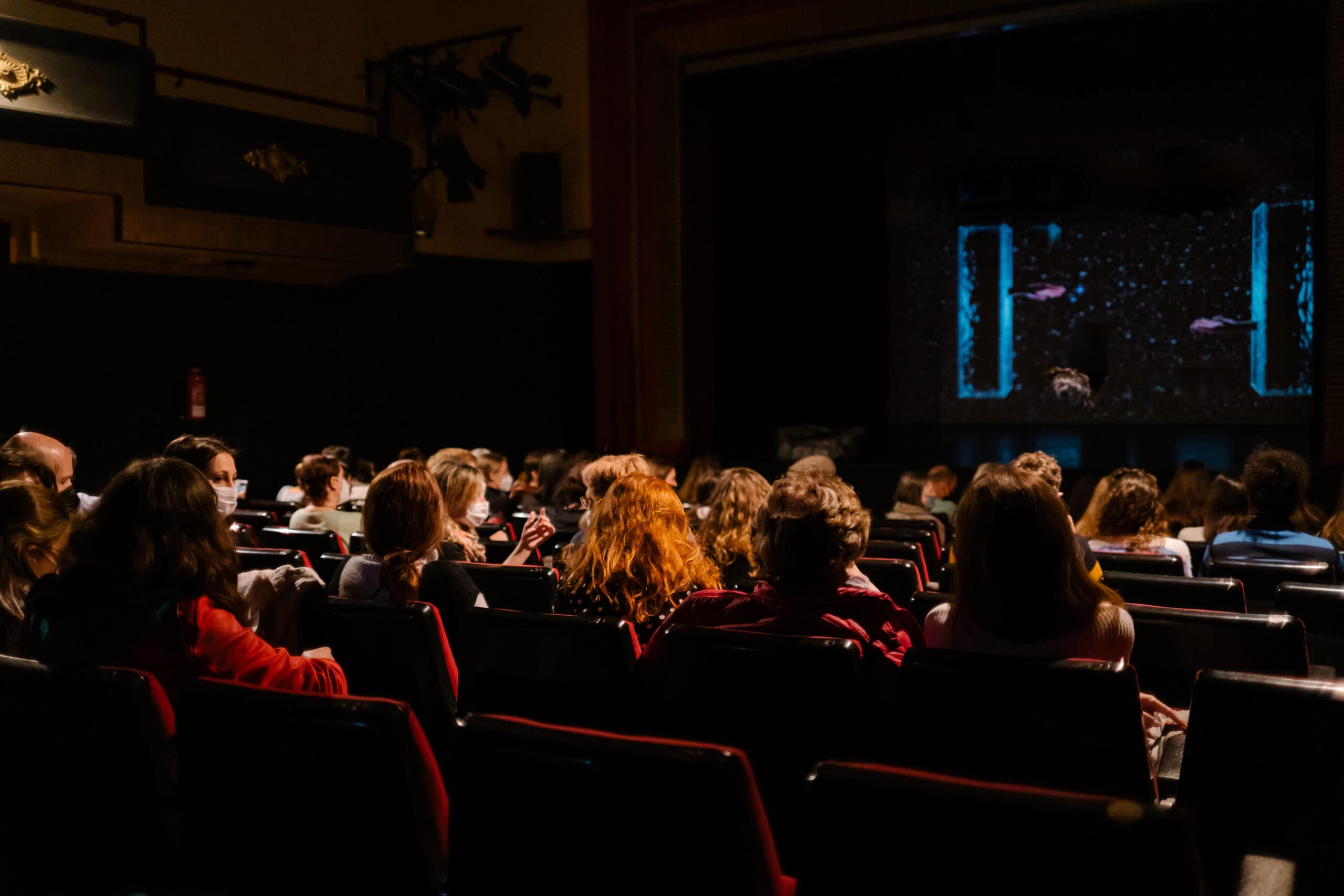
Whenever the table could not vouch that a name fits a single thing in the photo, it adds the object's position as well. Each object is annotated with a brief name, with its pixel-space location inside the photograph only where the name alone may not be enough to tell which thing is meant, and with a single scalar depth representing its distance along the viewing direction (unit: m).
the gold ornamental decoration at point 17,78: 6.65
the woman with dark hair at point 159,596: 1.82
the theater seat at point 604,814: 1.26
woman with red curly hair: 2.55
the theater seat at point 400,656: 2.26
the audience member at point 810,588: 2.10
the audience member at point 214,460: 3.61
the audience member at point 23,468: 2.94
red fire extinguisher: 9.05
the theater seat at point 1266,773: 1.52
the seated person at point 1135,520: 3.72
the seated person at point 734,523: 3.44
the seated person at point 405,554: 2.65
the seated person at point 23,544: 2.33
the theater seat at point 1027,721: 1.68
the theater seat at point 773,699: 1.81
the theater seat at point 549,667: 2.09
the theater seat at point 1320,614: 2.60
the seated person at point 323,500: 4.59
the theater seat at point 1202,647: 2.11
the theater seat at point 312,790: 1.45
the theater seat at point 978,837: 1.07
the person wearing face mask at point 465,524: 3.47
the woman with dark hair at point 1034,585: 1.95
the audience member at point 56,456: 3.33
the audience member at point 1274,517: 3.55
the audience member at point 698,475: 5.35
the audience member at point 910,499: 5.80
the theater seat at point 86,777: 1.65
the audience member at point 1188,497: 5.05
